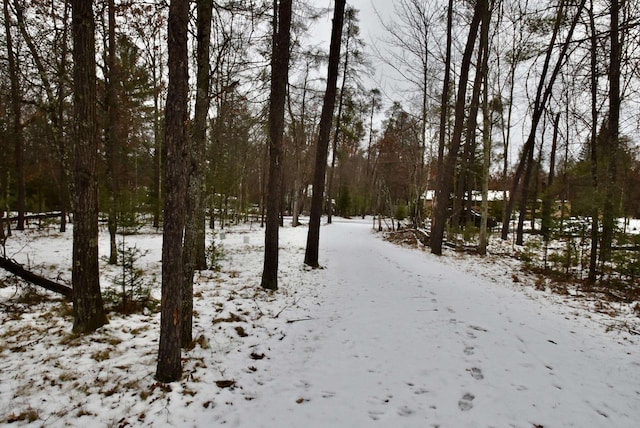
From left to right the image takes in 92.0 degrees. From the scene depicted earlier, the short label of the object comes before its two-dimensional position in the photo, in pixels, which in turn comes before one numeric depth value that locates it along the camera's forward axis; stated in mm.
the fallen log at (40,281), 4859
